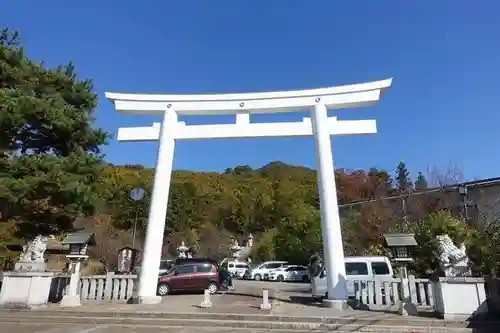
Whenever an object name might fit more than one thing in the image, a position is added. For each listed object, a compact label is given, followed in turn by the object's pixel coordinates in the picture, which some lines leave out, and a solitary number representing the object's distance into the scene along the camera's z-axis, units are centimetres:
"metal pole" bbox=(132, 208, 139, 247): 3115
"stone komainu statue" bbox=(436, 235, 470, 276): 902
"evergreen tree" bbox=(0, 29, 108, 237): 1083
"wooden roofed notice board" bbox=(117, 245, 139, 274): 1897
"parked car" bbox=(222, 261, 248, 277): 3447
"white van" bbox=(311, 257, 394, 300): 1342
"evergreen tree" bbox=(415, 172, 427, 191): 3389
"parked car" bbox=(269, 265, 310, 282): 2890
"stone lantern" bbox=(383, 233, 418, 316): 1170
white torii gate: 1134
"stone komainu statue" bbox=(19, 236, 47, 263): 1087
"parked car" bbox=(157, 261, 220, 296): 1597
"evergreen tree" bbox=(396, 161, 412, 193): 3168
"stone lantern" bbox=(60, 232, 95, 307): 1127
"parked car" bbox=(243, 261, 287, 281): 3066
